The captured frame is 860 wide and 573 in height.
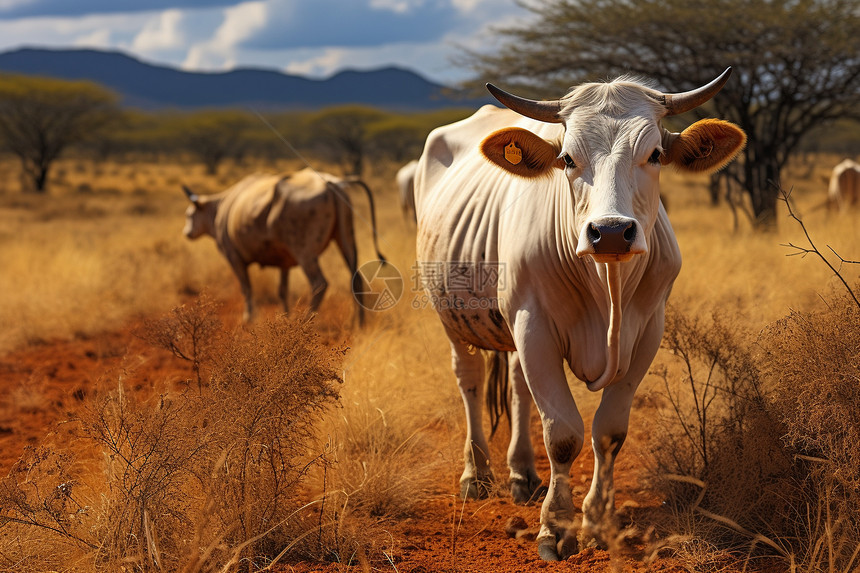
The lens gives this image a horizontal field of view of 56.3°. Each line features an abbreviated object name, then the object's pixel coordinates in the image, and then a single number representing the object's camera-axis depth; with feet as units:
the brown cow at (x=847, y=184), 46.80
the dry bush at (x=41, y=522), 9.99
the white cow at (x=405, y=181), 45.75
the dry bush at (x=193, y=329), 14.32
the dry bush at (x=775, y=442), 10.24
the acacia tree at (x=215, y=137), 169.27
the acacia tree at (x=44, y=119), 112.88
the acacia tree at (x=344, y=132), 158.81
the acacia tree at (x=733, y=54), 38.32
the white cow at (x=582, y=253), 10.21
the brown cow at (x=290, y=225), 29.37
